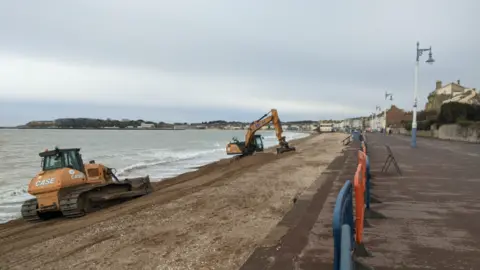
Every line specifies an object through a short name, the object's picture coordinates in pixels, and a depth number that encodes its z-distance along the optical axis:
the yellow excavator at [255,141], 31.45
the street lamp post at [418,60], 30.07
